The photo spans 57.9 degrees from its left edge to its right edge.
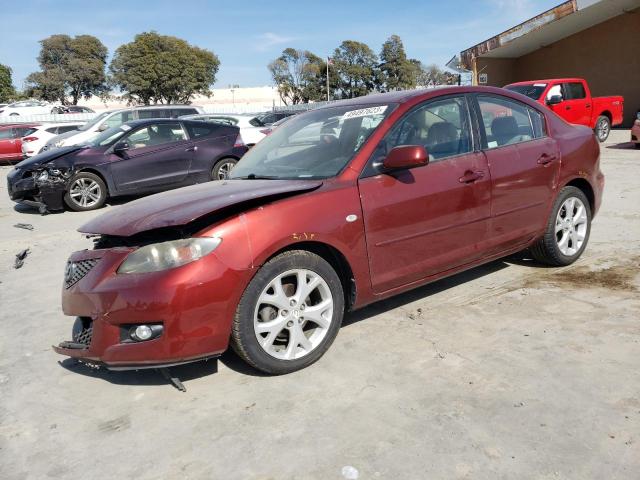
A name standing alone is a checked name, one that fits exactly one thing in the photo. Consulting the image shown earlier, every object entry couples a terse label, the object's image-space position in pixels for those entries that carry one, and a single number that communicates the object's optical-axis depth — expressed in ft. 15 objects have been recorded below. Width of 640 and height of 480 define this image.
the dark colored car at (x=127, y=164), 31.40
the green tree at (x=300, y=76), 231.50
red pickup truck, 50.52
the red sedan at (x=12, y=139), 66.13
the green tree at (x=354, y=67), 221.87
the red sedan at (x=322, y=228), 10.02
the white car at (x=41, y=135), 59.21
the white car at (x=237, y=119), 42.86
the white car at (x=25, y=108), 137.49
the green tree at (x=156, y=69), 195.83
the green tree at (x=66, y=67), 220.64
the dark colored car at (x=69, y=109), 138.82
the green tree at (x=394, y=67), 228.84
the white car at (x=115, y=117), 46.33
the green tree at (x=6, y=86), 226.71
